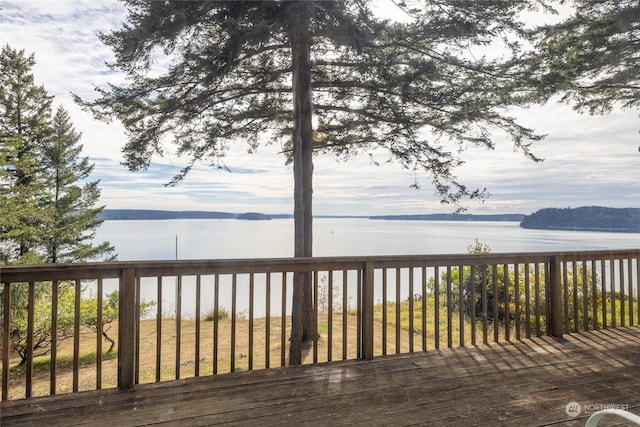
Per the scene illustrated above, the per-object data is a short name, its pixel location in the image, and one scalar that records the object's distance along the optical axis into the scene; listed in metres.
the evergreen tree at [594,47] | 6.59
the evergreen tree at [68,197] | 17.23
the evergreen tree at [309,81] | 5.05
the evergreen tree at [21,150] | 14.25
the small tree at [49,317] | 9.34
